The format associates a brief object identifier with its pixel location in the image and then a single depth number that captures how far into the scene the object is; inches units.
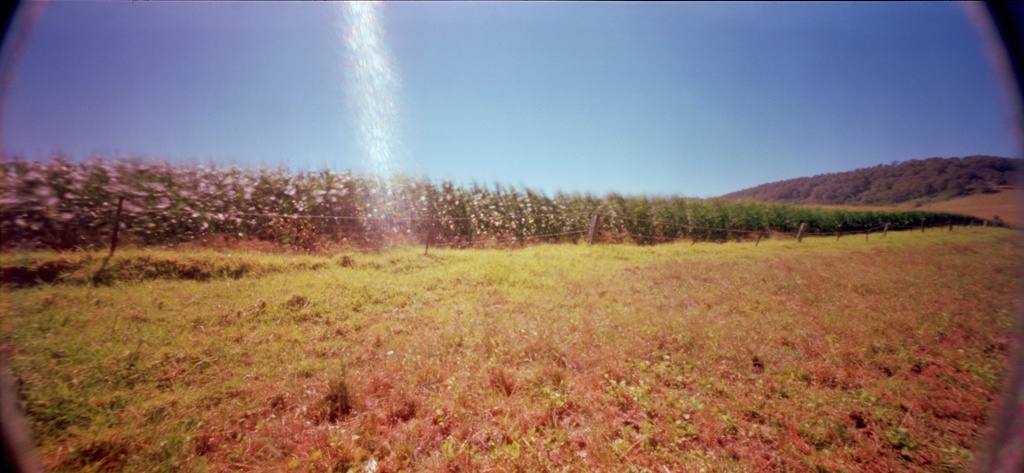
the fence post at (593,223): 493.8
